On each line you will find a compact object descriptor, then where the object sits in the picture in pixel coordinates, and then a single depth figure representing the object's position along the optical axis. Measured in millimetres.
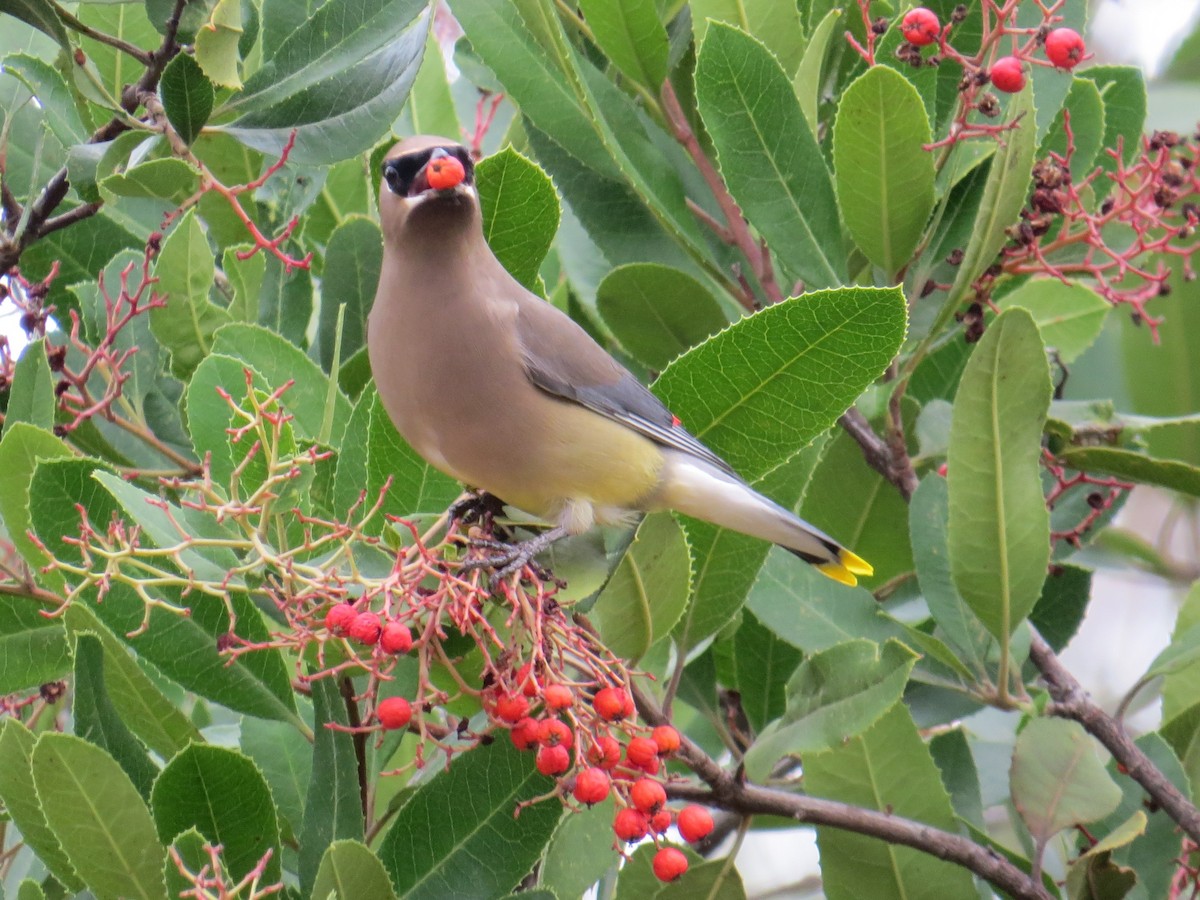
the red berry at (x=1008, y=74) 5695
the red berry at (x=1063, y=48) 5754
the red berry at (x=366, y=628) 4422
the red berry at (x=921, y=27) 5875
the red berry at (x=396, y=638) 4406
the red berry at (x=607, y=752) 4730
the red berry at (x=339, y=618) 4484
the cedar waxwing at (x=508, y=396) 5801
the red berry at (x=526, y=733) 4680
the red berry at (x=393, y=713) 4633
